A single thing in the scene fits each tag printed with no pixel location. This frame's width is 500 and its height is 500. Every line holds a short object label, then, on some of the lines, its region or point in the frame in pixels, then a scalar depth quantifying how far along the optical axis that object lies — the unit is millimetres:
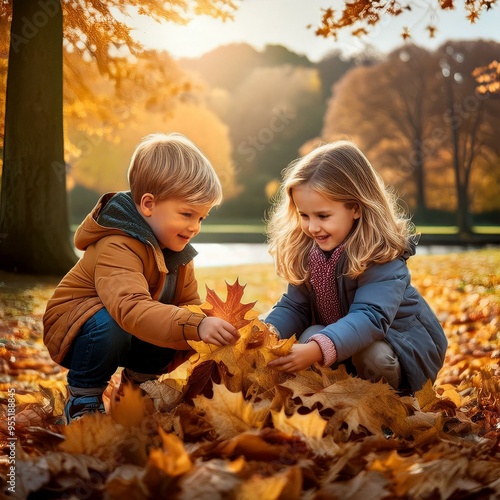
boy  2471
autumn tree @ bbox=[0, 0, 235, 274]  3852
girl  2617
